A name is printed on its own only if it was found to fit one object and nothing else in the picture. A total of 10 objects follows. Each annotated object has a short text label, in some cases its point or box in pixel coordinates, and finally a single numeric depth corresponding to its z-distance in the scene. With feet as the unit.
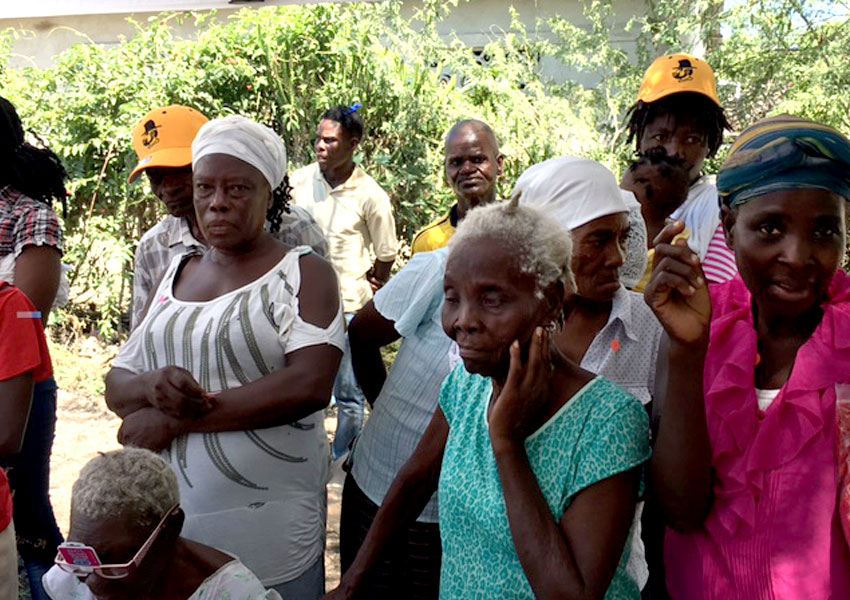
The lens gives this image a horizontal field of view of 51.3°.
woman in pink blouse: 5.28
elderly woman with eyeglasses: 6.83
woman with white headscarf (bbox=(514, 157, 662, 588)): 7.70
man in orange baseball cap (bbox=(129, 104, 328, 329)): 12.04
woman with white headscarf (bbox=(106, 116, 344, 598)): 8.33
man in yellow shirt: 15.88
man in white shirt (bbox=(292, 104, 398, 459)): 20.97
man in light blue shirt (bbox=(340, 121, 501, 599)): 8.54
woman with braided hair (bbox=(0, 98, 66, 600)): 11.00
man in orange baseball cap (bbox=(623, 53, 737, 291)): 11.56
